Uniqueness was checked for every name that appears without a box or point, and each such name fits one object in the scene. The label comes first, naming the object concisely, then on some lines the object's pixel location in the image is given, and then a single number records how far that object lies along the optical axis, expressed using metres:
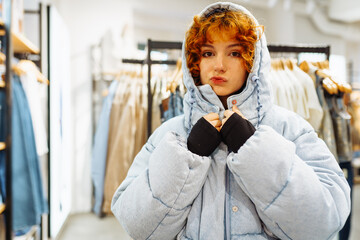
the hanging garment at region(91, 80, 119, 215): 2.35
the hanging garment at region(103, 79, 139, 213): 2.15
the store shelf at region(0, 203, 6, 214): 1.38
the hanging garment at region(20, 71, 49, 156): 1.69
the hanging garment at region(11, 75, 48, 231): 1.56
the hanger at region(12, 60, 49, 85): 1.63
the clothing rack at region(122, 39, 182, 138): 1.59
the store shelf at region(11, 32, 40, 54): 1.62
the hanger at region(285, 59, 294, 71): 1.67
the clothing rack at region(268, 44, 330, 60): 1.65
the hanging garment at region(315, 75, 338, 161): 1.53
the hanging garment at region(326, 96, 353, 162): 1.56
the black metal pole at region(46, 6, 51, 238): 2.01
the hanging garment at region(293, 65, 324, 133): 1.51
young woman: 0.68
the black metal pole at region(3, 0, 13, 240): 1.34
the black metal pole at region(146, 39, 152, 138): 1.59
